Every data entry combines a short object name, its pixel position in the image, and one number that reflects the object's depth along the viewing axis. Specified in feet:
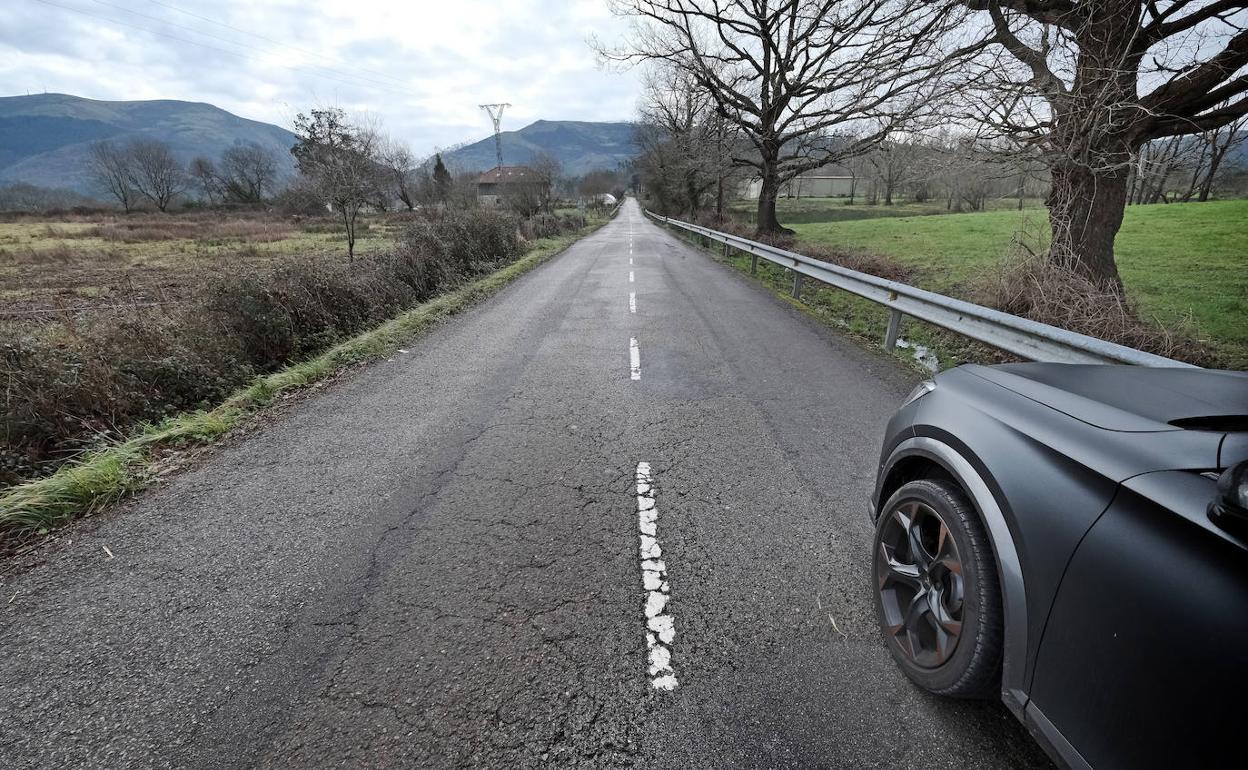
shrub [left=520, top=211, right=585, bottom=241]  82.12
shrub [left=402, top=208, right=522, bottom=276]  40.04
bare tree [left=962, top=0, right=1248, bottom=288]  19.13
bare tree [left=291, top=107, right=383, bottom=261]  48.49
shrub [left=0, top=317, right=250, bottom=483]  12.88
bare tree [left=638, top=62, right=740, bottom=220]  68.03
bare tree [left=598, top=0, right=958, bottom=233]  47.11
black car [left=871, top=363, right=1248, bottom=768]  3.45
